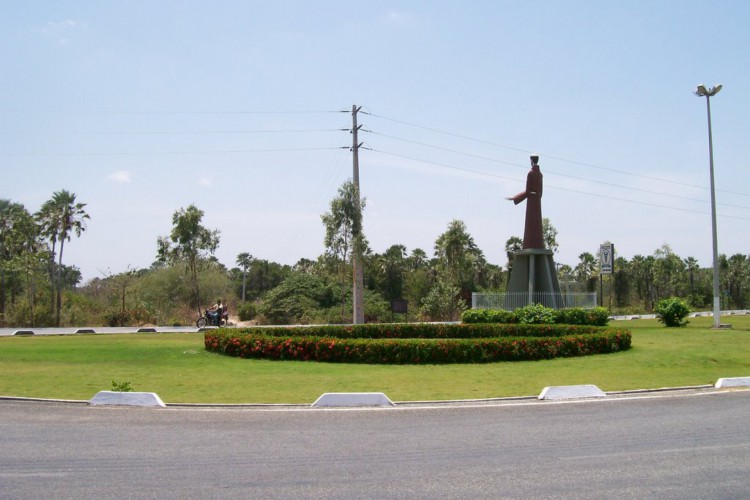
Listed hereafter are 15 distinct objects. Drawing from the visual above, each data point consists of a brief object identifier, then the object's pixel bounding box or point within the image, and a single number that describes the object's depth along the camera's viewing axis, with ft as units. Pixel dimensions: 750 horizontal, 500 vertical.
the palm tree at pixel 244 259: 291.99
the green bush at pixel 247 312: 157.89
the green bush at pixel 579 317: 97.35
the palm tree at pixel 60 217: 125.90
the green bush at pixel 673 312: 106.83
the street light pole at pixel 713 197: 102.94
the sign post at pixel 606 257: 151.33
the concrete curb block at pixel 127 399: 39.55
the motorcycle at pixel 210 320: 115.03
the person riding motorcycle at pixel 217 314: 114.93
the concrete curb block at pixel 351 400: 39.70
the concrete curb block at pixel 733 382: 46.06
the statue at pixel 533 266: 109.40
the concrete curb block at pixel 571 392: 41.78
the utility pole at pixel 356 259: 108.25
